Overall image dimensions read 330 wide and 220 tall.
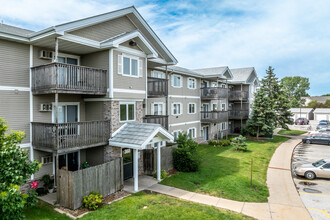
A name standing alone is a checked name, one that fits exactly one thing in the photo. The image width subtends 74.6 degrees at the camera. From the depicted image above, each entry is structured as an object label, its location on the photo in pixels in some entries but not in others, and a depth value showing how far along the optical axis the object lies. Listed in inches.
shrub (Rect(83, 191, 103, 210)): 387.5
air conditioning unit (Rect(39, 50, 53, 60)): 470.6
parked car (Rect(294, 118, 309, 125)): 2234.5
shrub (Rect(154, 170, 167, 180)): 554.9
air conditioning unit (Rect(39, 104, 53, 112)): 473.7
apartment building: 430.0
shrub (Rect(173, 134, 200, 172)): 607.2
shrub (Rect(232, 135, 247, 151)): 900.4
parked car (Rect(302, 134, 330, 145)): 1124.5
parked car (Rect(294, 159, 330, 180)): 595.8
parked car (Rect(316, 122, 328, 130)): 1780.0
